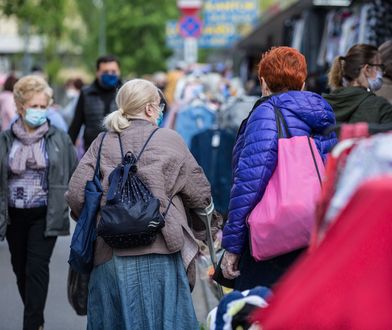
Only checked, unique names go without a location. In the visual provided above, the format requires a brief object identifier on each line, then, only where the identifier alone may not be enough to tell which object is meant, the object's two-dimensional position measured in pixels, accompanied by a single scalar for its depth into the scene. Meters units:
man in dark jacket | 17.44
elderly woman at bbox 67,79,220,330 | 9.54
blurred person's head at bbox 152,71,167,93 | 50.33
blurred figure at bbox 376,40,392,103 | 12.25
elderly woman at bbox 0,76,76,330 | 12.31
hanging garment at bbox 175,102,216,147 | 23.94
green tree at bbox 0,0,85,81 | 29.36
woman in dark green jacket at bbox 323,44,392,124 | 11.09
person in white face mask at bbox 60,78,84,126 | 30.38
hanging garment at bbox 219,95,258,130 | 20.03
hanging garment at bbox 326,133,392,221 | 5.56
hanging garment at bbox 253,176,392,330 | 5.40
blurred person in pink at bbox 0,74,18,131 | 24.66
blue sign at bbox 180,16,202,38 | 41.50
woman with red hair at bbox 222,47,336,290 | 8.96
